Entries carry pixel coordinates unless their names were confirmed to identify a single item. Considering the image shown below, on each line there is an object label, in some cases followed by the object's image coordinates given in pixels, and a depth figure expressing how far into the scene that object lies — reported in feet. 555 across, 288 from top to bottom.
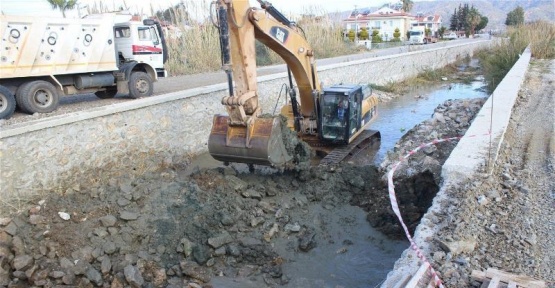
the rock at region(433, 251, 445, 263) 14.02
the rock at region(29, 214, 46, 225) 21.59
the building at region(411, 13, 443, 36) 254.88
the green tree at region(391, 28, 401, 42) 178.79
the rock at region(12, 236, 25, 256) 19.94
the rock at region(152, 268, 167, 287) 19.33
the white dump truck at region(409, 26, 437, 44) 149.76
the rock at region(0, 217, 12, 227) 21.79
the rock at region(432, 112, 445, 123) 39.24
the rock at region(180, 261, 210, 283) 19.54
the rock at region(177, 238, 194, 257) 20.70
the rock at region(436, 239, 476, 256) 14.26
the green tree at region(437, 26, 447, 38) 210.59
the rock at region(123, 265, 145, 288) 18.78
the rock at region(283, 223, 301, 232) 22.67
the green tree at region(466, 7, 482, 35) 216.23
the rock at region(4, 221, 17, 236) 20.85
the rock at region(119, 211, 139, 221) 22.00
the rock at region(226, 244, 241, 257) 20.77
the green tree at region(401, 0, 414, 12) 282.15
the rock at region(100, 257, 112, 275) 19.58
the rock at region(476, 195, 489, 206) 17.35
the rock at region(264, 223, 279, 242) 22.18
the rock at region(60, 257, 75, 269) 19.30
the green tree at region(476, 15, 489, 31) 236.90
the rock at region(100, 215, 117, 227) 21.59
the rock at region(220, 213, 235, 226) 22.43
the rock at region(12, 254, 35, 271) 19.22
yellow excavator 21.79
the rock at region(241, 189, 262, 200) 24.88
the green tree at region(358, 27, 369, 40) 147.37
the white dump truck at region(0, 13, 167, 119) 29.25
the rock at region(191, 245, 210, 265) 20.33
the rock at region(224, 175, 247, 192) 25.19
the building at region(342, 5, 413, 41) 217.77
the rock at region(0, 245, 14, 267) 19.67
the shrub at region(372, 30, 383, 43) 147.35
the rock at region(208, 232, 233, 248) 21.01
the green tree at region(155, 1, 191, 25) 65.00
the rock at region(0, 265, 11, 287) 19.07
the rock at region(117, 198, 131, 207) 23.06
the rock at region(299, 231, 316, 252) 21.45
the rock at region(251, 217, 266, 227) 22.88
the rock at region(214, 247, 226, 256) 20.81
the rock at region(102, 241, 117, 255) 20.39
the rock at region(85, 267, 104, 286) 19.08
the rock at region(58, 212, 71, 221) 22.03
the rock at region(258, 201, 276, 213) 24.20
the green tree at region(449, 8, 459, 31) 241.00
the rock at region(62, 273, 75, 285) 18.78
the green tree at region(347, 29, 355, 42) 126.87
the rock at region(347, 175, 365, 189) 26.84
